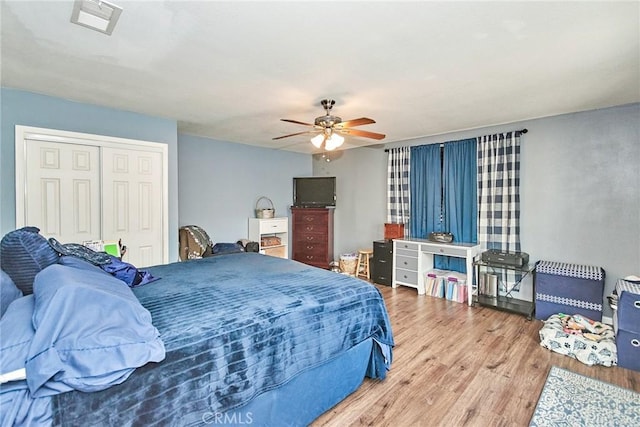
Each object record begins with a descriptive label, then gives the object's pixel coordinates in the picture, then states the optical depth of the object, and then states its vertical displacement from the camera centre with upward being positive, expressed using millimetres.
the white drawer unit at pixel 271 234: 5654 -459
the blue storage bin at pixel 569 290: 3238 -884
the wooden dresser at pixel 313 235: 5973 -490
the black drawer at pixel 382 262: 4938 -854
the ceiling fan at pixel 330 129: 3072 +883
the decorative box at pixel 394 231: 5094 -337
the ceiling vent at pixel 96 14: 1643 +1153
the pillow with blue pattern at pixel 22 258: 1500 -237
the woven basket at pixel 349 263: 5578 -981
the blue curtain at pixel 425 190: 4797 +349
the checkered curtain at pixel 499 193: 4008 +261
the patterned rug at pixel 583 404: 1894 -1326
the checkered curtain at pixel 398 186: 5136 +451
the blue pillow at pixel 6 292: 1330 -375
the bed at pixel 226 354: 1104 -686
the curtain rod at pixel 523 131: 3921 +1071
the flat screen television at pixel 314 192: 5942 +414
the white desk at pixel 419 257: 4070 -702
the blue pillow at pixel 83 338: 1028 -474
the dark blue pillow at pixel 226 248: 4661 -578
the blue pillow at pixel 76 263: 1582 -275
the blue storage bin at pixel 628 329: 2498 -1005
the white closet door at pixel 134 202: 3412 +124
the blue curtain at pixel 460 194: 4426 +270
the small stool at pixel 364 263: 5469 -986
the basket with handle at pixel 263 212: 5711 -5
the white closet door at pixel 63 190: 2977 +232
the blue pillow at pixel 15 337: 998 -444
